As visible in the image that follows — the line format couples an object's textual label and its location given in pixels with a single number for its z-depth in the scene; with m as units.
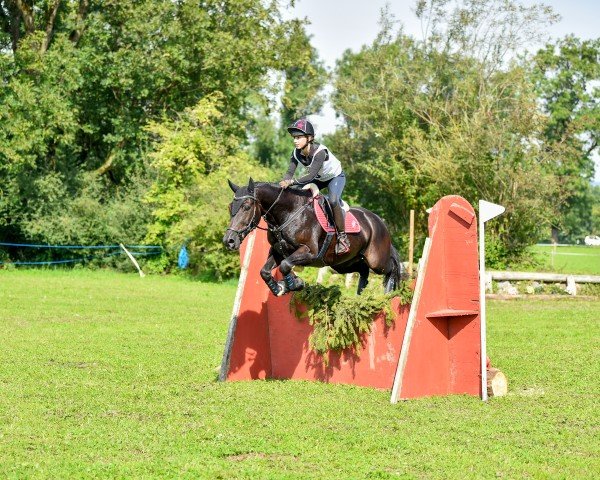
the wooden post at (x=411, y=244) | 15.37
